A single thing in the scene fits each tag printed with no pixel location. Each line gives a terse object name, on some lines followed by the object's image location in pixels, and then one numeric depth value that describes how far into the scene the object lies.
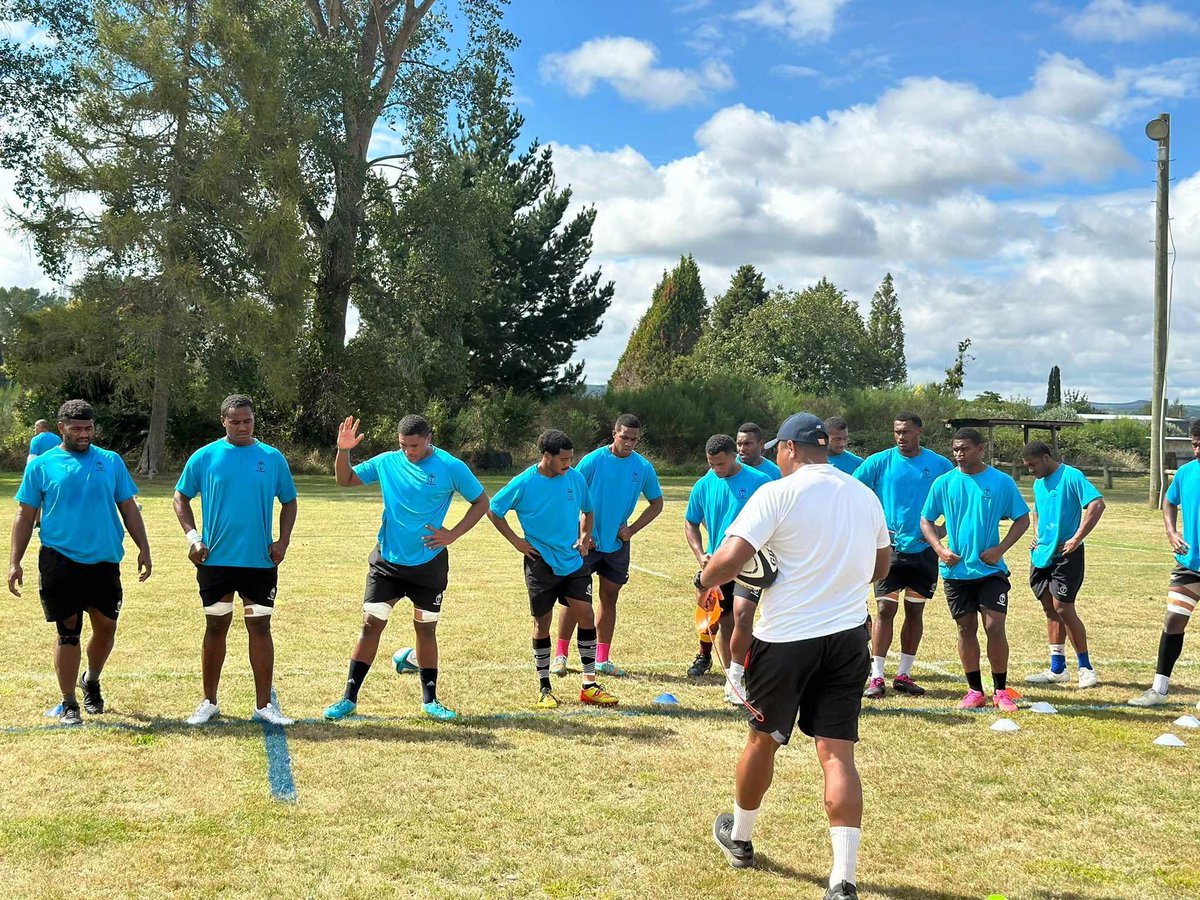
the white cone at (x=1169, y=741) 7.16
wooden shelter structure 33.66
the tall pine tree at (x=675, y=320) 86.75
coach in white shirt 4.83
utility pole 26.59
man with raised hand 7.57
